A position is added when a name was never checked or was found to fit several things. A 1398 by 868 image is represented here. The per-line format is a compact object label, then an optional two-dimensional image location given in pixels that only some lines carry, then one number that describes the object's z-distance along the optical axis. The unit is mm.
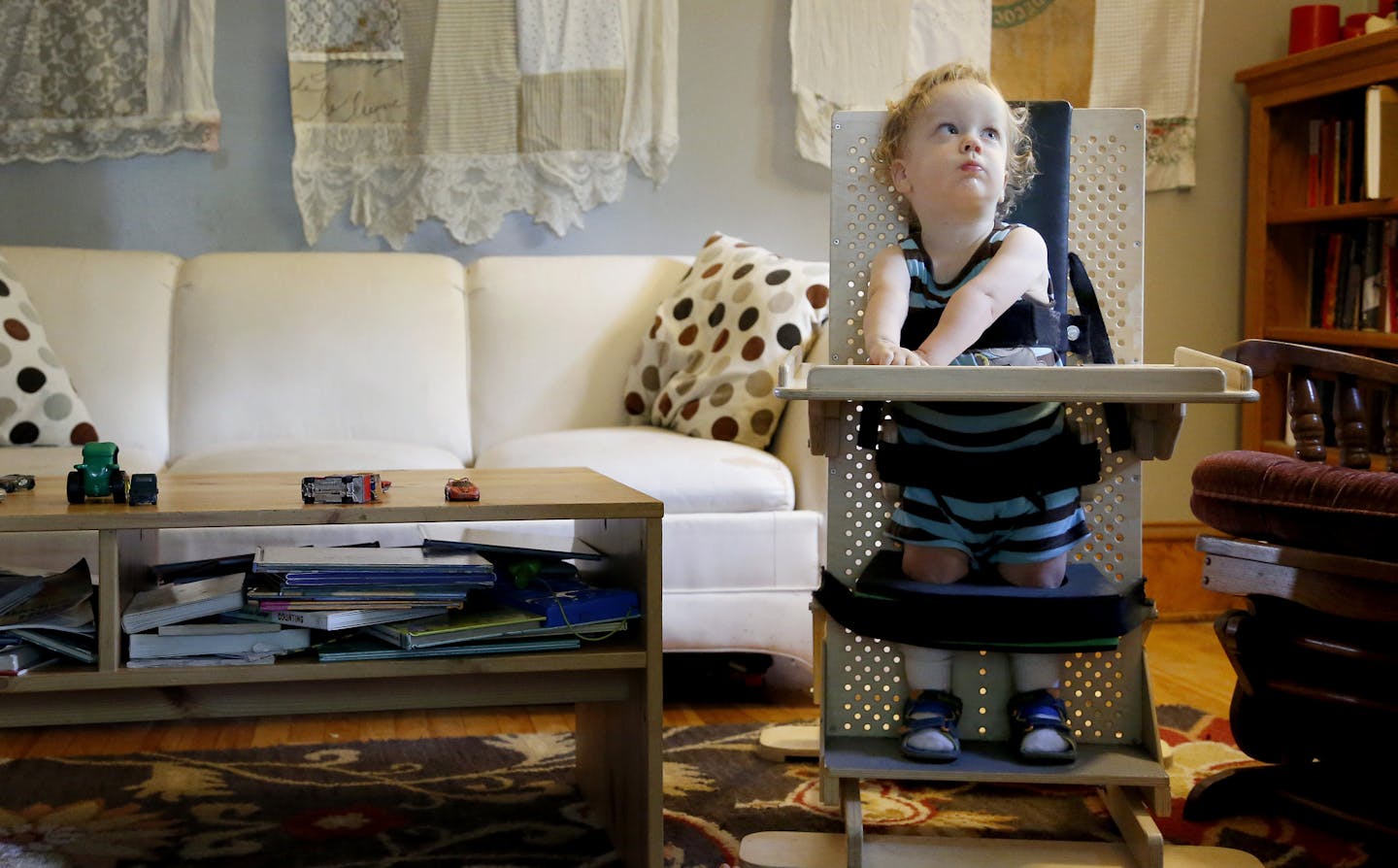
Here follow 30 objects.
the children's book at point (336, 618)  1444
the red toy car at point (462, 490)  1485
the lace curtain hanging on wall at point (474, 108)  2971
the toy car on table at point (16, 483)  1578
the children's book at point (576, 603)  1505
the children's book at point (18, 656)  1375
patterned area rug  1605
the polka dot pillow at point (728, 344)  2551
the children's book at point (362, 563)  1454
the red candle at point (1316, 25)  3066
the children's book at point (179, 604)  1422
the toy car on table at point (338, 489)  1472
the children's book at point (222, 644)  1421
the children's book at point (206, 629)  1430
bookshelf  3092
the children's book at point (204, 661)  1419
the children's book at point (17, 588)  1433
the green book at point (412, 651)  1450
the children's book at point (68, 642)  1407
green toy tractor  1481
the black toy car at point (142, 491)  1449
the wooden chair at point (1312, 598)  1587
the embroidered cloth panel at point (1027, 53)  3133
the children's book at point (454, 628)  1452
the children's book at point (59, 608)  1414
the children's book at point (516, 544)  1587
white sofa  2387
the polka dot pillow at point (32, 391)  2443
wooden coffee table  1397
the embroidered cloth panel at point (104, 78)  2850
